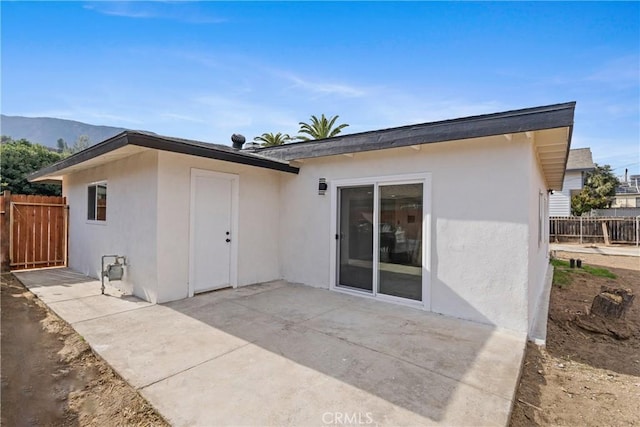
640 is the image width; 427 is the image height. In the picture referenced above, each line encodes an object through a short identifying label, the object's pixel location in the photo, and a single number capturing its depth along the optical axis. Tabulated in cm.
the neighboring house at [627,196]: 3281
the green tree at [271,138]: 2103
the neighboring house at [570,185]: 2092
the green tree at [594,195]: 2172
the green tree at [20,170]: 1460
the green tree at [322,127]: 2023
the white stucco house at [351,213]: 440
